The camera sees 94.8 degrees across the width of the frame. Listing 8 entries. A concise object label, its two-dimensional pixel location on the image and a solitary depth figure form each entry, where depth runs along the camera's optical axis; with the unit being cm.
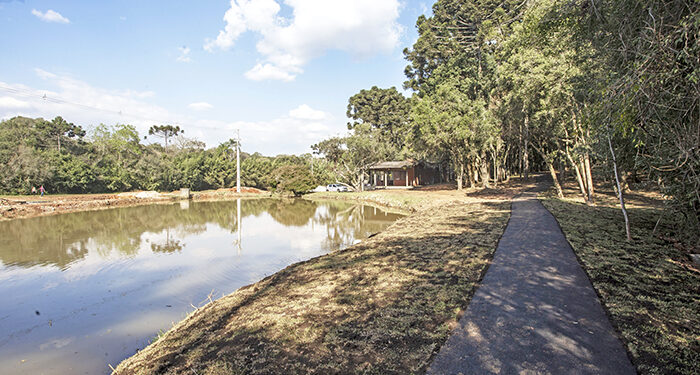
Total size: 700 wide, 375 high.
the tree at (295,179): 3488
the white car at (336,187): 3755
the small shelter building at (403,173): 3694
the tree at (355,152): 3144
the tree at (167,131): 6856
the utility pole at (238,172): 4037
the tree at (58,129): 4628
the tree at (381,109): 4428
